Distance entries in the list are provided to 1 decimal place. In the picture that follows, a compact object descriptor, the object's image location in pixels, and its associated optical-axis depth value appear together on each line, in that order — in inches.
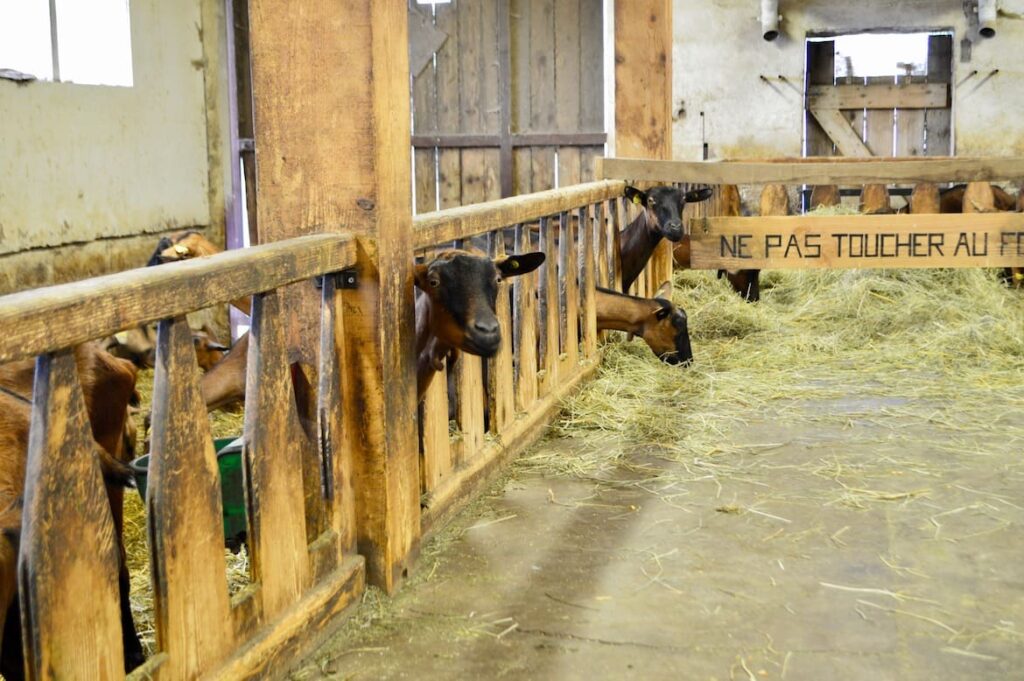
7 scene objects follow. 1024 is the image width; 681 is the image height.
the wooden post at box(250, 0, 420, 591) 126.3
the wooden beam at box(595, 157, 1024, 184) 273.3
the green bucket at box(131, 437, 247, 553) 144.3
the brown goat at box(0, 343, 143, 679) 93.6
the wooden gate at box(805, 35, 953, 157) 541.3
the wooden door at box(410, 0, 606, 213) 465.1
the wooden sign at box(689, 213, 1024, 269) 268.2
